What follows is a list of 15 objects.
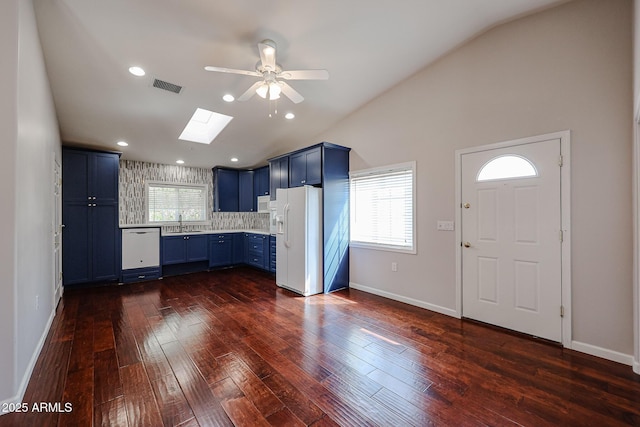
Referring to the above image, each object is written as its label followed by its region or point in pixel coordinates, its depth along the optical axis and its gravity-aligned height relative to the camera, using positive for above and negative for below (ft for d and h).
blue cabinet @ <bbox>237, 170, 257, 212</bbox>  22.50 +1.66
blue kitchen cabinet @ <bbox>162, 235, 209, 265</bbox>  18.16 -2.47
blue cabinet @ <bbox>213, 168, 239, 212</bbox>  21.59 +1.86
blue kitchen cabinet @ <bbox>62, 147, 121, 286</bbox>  14.97 -0.14
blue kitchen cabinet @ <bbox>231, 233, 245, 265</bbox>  21.24 -2.83
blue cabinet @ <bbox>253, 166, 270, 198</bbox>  21.21 +2.50
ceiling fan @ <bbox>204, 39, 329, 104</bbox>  8.46 +4.46
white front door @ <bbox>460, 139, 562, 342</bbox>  8.89 -0.91
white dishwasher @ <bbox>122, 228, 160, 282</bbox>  16.66 -2.51
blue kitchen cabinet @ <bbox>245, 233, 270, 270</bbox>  19.11 -2.76
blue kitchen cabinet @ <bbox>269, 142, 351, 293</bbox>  14.28 +0.96
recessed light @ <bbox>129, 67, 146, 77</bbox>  10.24 +5.42
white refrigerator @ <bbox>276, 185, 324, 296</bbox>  13.87 -1.36
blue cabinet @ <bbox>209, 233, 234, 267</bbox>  20.10 -2.76
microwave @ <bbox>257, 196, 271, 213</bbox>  21.36 +0.72
